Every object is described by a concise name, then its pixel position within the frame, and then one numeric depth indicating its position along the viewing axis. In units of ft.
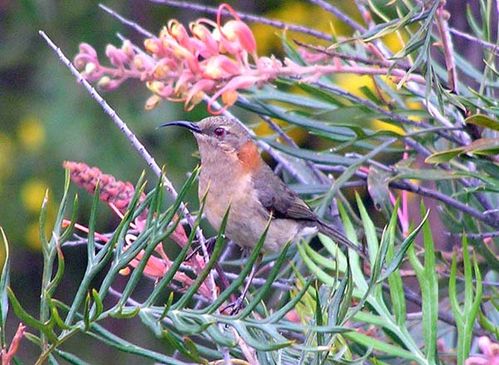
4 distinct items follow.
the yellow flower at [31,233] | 41.78
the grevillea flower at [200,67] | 15.72
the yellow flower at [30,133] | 41.50
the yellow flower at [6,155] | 42.32
